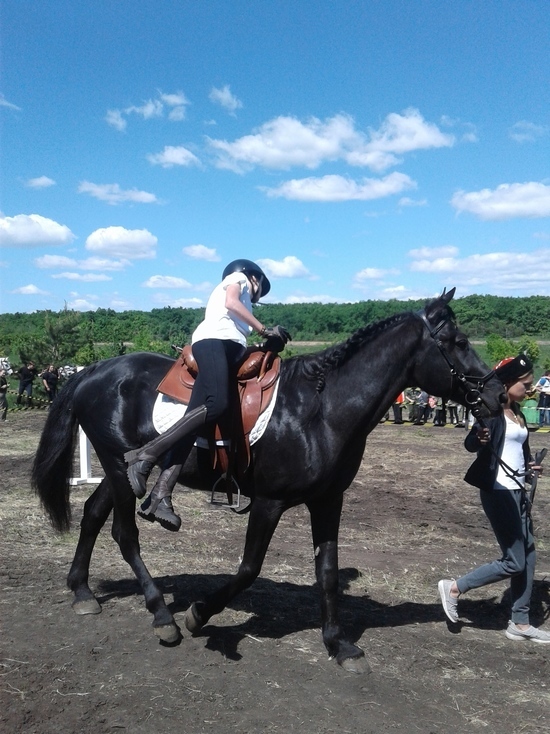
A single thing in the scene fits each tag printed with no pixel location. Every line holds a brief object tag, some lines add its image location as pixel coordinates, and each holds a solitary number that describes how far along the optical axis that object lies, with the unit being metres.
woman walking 4.87
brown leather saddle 4.58
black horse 4.46
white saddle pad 4.59
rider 4.46
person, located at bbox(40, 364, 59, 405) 24.86
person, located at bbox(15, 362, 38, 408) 25.19
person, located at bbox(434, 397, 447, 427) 21.65
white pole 9.81
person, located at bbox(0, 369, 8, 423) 20.09
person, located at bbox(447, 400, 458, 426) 22.70
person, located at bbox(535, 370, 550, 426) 21.50
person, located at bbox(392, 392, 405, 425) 22.39
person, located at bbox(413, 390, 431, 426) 21.70
